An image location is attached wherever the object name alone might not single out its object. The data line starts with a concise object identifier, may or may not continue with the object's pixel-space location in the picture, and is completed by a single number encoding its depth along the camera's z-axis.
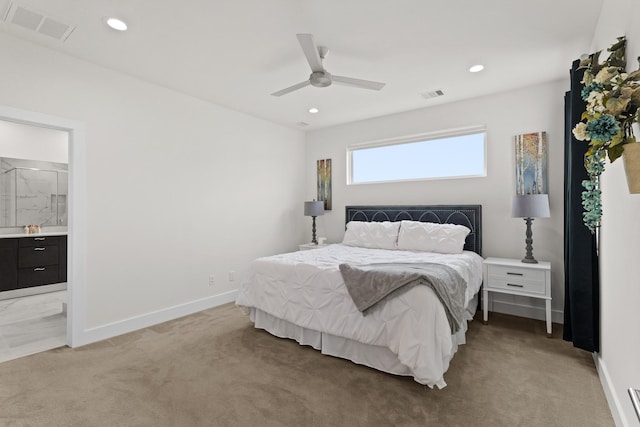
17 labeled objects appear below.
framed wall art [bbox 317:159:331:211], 5.60
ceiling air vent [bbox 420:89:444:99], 3.93
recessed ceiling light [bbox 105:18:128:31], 2.47
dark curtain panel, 2.53
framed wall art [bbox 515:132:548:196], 3.68
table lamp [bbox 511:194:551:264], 3.35
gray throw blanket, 2.34
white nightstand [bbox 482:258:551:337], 3.22
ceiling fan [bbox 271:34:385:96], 2.62
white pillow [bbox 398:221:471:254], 3.82
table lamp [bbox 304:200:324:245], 5.24
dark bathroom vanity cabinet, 4.67
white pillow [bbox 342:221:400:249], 4.29
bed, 2.20
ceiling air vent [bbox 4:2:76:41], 2.36
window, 4.26
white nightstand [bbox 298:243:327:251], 5.09
